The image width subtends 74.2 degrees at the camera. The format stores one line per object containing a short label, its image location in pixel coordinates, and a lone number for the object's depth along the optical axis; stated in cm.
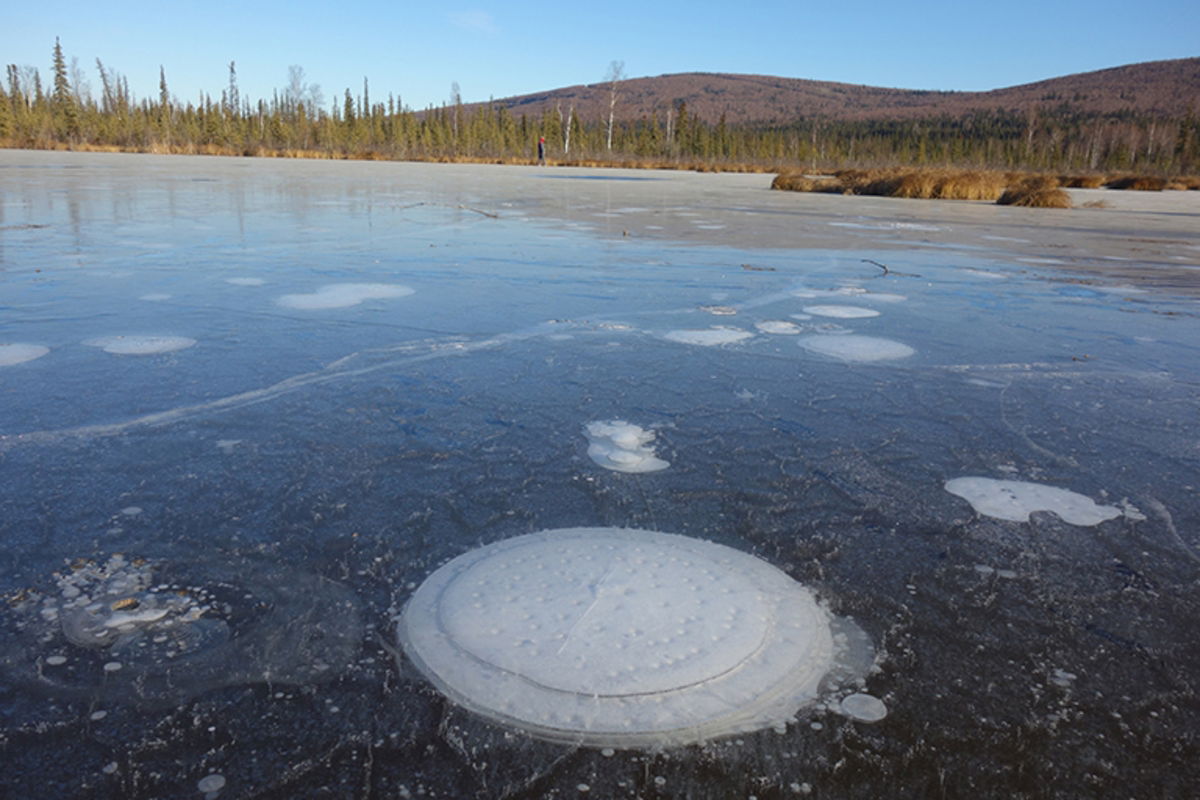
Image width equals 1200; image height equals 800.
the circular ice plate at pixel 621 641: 132
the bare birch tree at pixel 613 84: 5811
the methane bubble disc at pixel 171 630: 139
